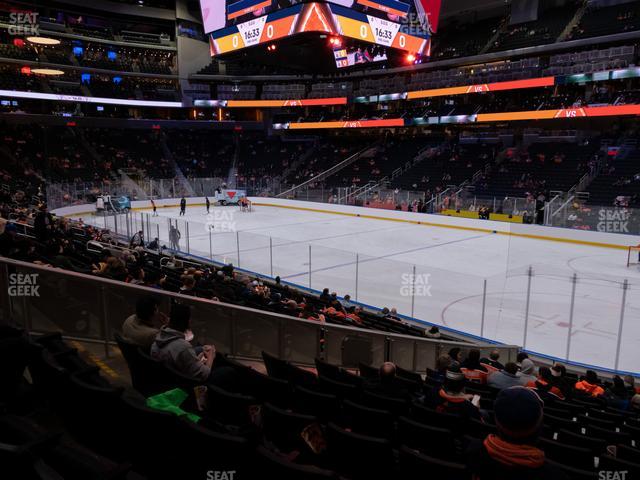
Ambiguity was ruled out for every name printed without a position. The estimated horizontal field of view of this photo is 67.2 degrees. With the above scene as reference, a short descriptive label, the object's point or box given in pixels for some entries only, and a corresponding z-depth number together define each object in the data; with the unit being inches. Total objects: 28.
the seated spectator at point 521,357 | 306.8
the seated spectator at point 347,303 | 474.5
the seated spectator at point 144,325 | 155.0
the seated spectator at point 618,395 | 249.8
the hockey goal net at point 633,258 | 684.1
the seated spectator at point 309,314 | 334.7
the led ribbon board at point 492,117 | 1138.7
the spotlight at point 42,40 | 773.1
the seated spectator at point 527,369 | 279.7
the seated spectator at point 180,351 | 137.6
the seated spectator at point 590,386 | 279.3
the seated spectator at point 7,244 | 273.9
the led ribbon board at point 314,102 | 1850.4
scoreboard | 829.8
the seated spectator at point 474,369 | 264.4
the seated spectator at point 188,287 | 294.5
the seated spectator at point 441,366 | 233.3
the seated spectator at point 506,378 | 236.8
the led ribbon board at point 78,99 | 1558.9
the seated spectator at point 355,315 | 368.4
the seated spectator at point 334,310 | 379.6
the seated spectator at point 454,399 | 152.9
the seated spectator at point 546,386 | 233.9
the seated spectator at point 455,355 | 297.3
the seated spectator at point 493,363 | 288.4
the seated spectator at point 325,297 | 432.1
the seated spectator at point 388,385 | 164.8
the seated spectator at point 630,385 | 275.7
